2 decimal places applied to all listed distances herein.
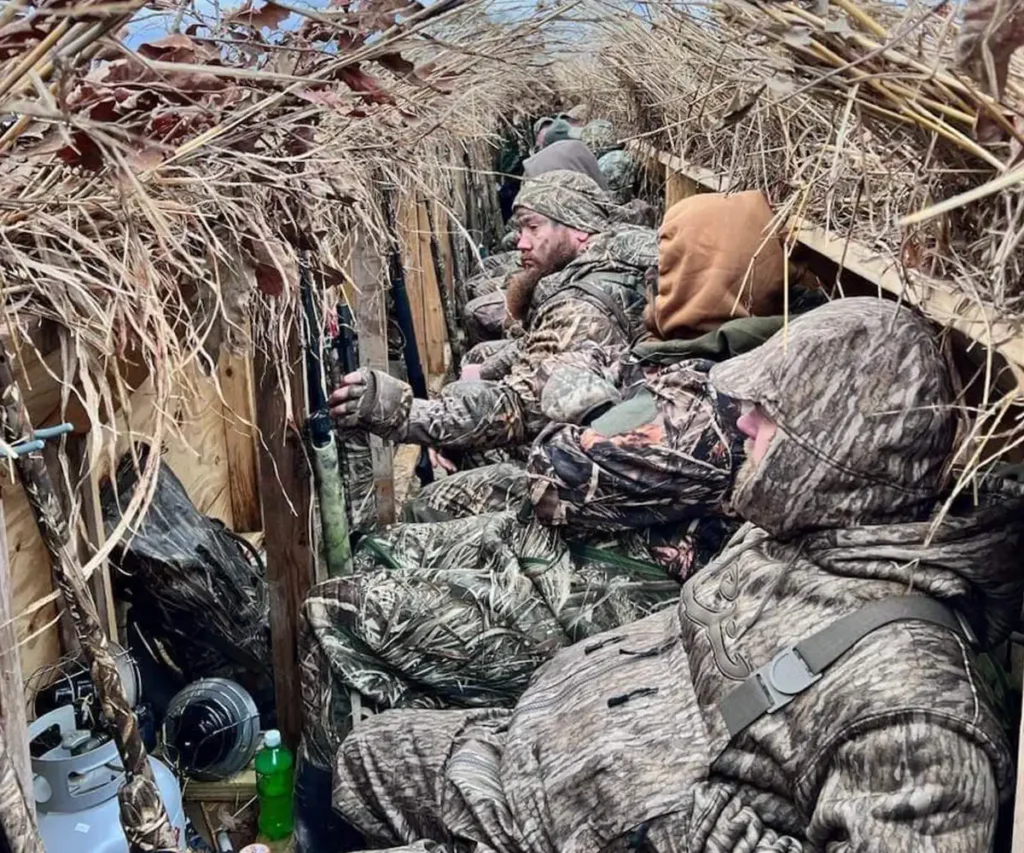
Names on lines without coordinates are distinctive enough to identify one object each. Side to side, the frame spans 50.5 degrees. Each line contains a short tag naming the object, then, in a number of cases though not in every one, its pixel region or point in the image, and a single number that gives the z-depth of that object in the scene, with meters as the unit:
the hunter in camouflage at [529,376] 3.15
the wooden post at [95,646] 1.29
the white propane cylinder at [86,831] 2.06
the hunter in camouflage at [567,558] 2.62
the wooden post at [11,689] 1.28
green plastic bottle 2.85
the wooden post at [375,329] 3.61
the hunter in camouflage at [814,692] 1.55
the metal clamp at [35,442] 1.17
